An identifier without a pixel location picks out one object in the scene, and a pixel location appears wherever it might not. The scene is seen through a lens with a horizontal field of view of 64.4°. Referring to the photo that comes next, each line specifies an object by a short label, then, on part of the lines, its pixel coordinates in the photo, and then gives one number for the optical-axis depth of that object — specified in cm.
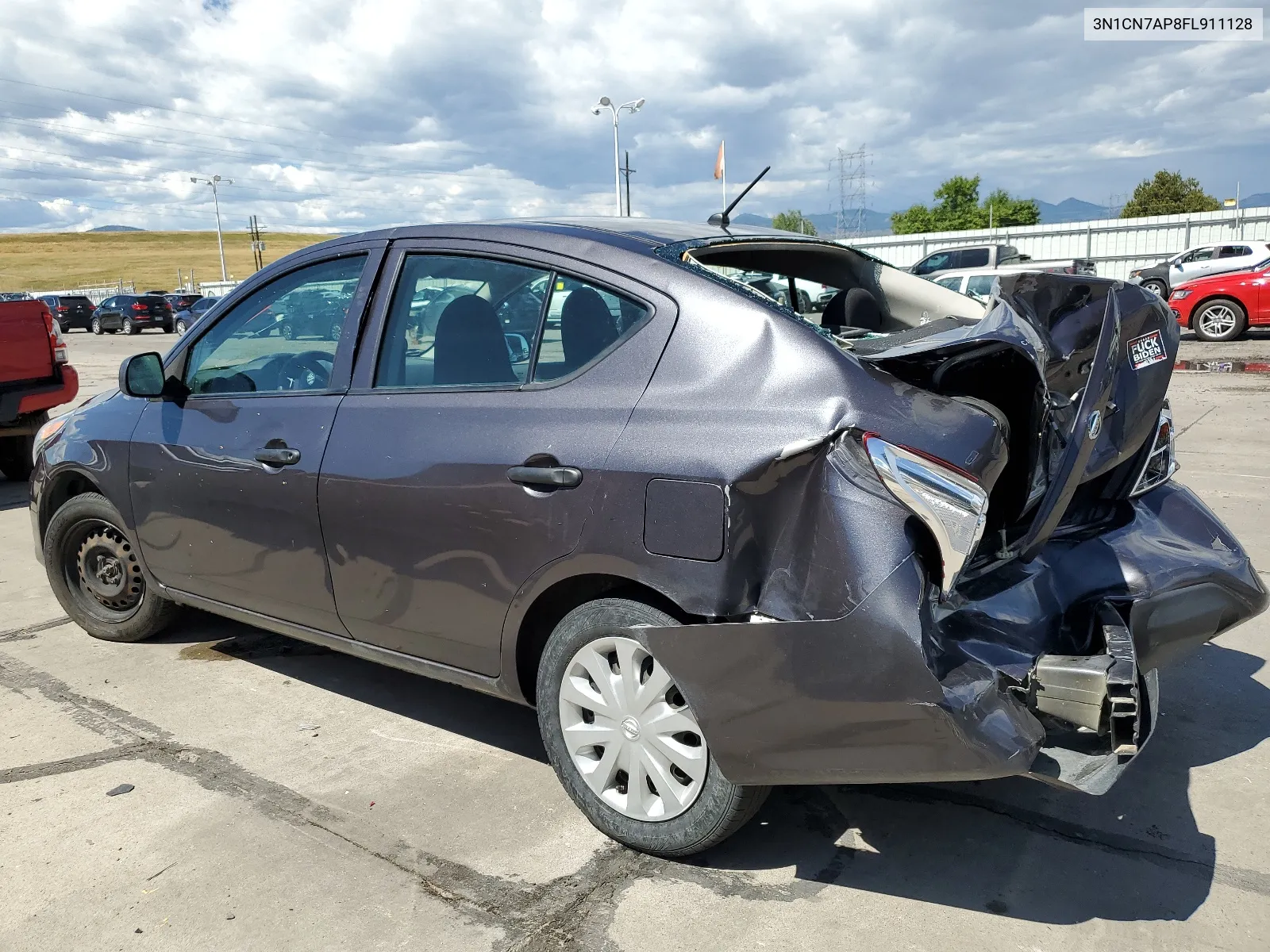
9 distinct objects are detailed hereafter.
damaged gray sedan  231
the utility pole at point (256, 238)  5852
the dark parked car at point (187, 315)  3756
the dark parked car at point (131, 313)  3809
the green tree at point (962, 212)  9806
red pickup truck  817
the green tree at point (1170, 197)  7075
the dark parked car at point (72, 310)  3969
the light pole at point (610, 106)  3093
